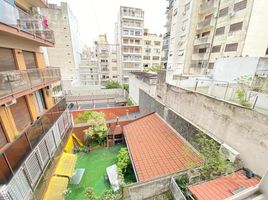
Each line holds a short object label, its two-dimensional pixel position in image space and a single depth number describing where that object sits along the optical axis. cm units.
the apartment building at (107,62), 3122
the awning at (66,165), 705
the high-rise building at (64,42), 2303
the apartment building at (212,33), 1379
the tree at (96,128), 1104
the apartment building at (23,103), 492
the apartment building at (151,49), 3195
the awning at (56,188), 604
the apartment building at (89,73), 3097
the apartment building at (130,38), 2741
